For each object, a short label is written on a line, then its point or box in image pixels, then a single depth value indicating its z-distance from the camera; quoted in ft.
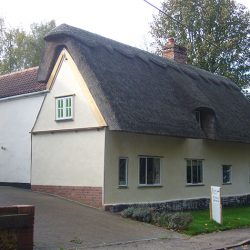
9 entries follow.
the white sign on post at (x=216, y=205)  46.87
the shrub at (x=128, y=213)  45.98
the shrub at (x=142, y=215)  45.13
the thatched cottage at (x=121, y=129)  48.61
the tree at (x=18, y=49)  121.30
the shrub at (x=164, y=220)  43.84
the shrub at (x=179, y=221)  42.99
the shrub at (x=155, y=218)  44.67
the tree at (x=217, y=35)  105.87
